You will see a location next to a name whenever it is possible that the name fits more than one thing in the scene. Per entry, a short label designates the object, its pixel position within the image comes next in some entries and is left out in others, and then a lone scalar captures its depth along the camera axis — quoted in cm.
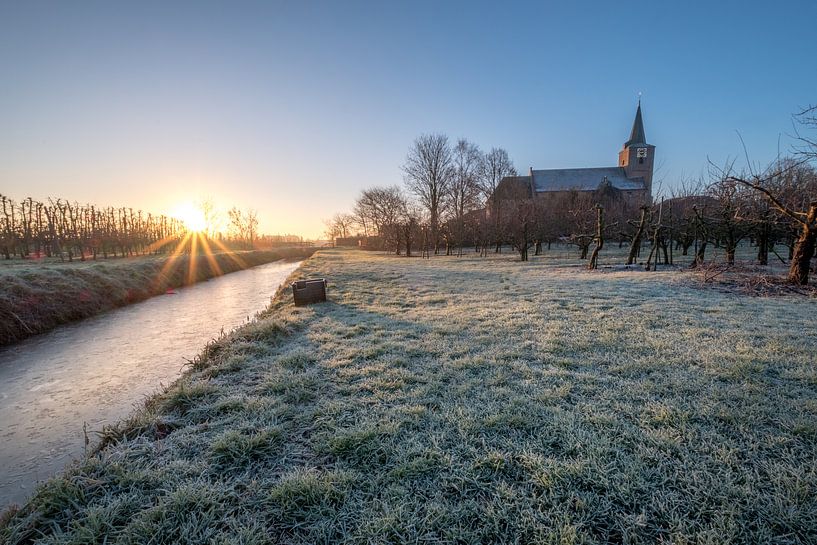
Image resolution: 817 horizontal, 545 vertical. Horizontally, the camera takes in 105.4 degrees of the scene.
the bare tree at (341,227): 5878
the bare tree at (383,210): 3563
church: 4628
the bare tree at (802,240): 738
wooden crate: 816
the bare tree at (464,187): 3709
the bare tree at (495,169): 4059
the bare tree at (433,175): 3553
